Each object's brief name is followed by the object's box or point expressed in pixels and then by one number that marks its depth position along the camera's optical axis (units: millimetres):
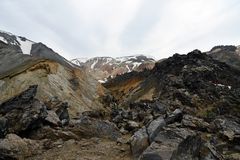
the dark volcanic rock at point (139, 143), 7137
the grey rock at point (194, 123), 9316
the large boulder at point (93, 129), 8510
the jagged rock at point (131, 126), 10223
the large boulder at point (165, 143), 6439
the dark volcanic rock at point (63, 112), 10236
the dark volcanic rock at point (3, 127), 7791
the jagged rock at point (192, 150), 6111
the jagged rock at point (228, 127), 9097
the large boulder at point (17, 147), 6994
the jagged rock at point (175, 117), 8778
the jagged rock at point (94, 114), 11942
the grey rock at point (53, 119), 8806
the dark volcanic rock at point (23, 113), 8272
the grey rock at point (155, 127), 7353
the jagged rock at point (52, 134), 8158
